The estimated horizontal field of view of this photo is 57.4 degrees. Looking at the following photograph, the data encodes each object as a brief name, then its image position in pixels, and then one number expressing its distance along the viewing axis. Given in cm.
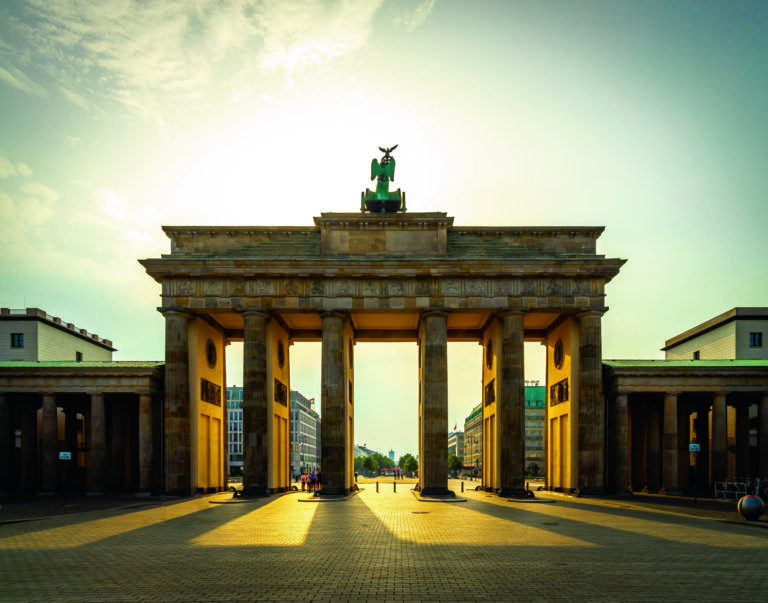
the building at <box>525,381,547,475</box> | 15388
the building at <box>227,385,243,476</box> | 16900
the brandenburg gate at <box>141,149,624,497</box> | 4838
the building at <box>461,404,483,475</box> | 19374
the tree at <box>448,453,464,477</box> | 19350
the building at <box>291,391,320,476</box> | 18702
